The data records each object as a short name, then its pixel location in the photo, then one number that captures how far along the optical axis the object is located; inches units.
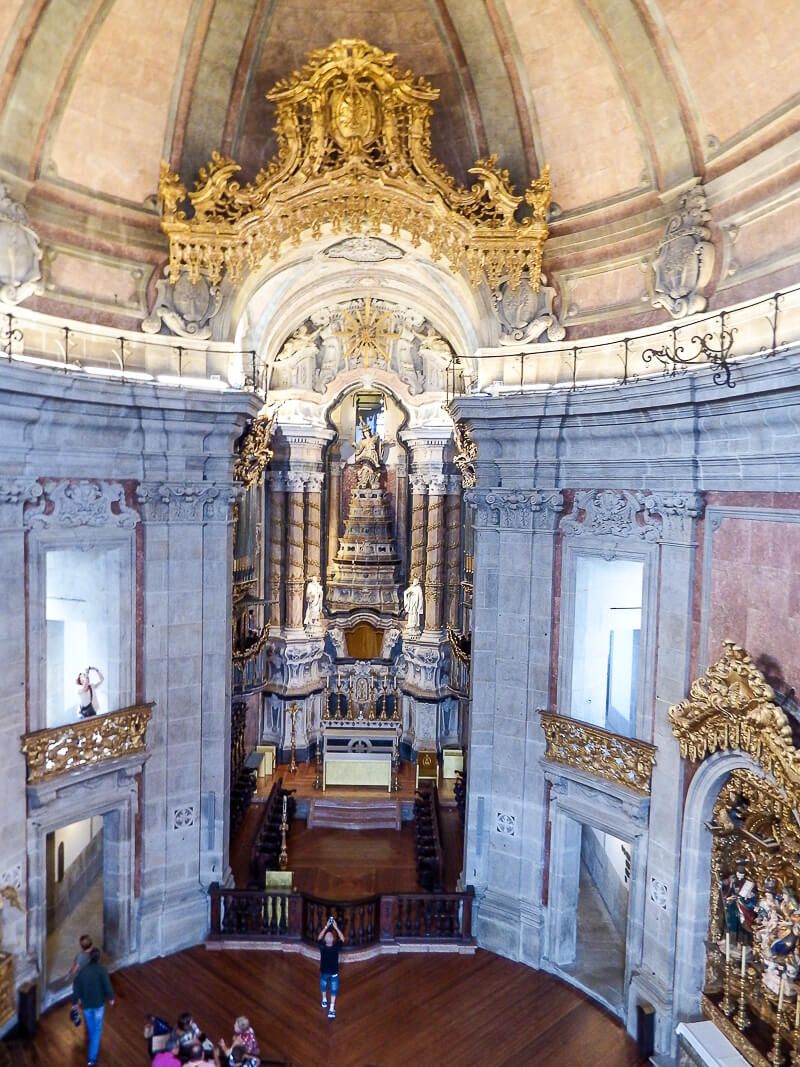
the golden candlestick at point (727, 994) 356.5
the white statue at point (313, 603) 824.3
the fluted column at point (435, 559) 816.9
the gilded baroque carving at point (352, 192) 435.5
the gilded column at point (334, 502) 872.9
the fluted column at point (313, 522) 836.0
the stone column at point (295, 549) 816.9
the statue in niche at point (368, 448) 860.6
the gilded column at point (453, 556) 826.2
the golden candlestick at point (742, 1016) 344.8
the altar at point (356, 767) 713.0
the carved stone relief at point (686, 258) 394.3
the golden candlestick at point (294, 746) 776.9
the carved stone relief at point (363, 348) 749.9
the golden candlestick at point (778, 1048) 321.1
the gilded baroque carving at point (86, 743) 399.2
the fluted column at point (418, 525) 836.0
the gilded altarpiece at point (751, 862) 322.0
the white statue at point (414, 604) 823.1
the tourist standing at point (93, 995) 365.1
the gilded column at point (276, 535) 821.9
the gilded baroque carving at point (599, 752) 406.3
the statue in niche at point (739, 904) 350.0
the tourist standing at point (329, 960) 412.5
